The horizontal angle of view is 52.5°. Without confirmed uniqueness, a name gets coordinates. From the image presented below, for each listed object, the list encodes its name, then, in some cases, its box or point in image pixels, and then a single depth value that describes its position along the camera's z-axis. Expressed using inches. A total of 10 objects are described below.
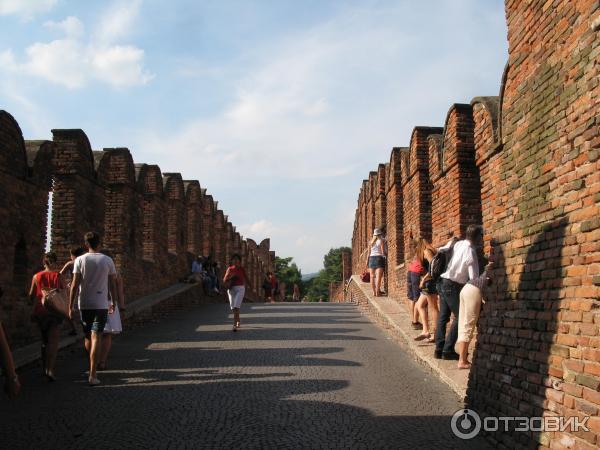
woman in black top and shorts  349.7
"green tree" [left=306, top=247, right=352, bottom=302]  3346.0
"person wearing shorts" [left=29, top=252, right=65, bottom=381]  289.0
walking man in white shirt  289.1
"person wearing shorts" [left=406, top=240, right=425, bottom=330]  394.6
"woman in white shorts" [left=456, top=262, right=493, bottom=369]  266.5
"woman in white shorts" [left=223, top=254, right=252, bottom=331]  470.6
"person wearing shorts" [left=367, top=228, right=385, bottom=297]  580.1
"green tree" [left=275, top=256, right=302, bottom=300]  3034.0
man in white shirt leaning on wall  288.4
